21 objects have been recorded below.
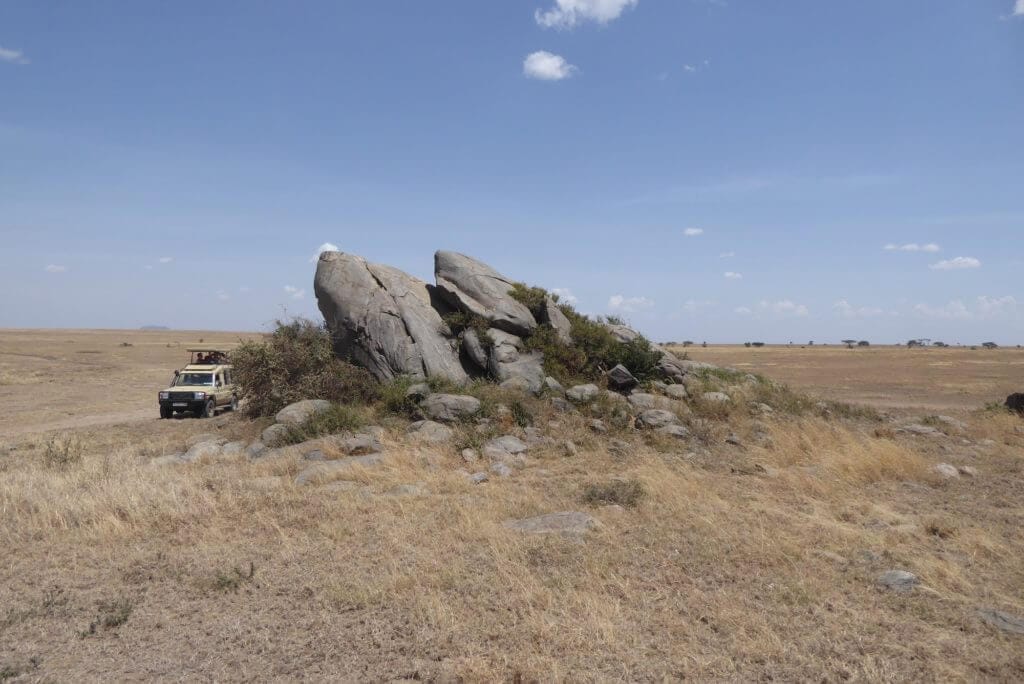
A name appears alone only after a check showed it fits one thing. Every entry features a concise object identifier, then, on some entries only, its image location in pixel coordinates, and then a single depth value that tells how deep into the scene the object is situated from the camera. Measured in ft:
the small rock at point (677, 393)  65.80
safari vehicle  77.05
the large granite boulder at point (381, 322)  63.72
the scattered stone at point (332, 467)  40.14
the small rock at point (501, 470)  42.01
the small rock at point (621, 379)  66.18
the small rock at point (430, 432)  49.85
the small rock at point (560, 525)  29.96
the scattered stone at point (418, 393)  57.93
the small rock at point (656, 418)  55.28
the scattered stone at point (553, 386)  61.46
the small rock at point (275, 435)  52.01
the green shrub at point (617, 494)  34.71
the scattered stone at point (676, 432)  52.80
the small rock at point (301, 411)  54.60
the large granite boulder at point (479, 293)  68.90
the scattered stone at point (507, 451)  45.62
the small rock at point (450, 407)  54.29
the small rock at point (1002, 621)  20.34
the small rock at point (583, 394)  60.03
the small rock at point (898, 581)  23.47
